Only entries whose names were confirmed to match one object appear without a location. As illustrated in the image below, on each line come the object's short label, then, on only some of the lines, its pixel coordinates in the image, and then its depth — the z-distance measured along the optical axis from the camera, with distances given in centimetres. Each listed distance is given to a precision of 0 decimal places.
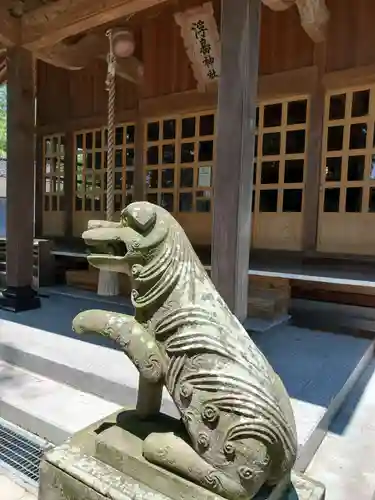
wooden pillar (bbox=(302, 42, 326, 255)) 429
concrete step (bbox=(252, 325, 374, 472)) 224
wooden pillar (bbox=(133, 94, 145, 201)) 572
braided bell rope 407
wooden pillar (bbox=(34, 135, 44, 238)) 709
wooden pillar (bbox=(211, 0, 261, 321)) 252
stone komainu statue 121
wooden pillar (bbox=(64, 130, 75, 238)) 666
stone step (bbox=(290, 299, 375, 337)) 414
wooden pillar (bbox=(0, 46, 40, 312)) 428
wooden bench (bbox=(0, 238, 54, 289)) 594
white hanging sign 450
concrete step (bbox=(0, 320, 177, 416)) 267
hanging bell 496
